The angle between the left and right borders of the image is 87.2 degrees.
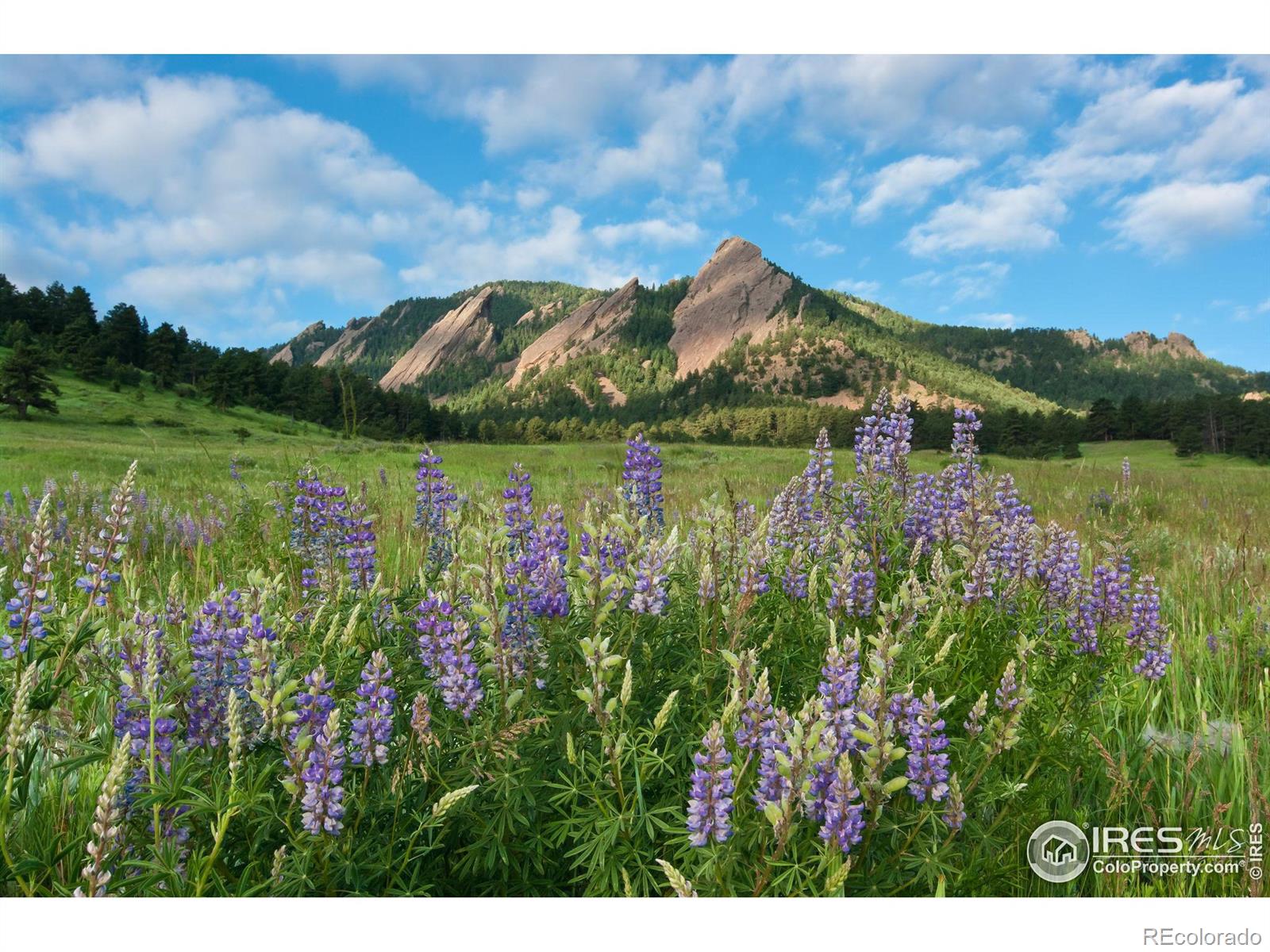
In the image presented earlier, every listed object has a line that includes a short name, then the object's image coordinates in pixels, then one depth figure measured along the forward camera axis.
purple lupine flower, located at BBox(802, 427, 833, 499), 4.69
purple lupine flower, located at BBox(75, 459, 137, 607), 2.35
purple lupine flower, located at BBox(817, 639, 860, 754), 1.96
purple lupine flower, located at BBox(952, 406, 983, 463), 4.33
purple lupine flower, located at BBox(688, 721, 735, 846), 1.78
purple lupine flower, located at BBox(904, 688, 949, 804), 2.02
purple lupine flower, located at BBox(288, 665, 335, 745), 1.94
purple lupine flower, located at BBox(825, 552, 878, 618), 2.97
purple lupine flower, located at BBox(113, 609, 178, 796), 2.06
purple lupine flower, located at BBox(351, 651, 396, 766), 2.00
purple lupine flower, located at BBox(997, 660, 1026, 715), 2.29
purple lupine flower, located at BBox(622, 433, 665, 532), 3.95
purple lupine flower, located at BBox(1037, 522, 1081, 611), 3.83
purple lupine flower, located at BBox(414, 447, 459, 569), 4.29
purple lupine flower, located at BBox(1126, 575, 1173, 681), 3.61
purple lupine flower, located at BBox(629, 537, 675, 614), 2.43
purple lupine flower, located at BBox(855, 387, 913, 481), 4.55
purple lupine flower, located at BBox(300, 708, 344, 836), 1.83
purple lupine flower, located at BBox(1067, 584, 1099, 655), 3.43
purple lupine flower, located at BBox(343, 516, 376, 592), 3.51
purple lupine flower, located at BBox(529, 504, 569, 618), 2.55
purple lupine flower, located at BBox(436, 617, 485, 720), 2.18
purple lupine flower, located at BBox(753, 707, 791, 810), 1.85
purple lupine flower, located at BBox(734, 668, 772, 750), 1.95
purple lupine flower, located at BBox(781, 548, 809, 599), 3.41
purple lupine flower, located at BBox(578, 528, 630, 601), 2.37
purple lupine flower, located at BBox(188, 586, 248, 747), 2.29
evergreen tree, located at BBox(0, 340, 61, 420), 44.91
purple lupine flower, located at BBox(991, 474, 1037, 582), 3.71
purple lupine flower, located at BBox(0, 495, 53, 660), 2.20
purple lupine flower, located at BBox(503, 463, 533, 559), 3.24
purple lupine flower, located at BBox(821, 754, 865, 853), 1.80
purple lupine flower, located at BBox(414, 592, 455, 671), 2.25
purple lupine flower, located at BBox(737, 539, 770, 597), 2.73
